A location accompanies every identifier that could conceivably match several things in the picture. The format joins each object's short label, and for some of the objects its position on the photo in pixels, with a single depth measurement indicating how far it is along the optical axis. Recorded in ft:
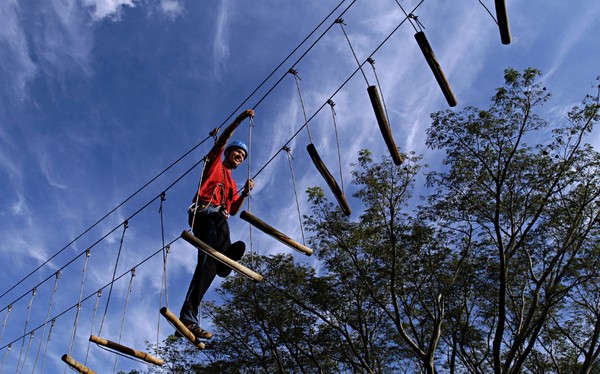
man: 12.48
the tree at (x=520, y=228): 32.32
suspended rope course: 10.78
